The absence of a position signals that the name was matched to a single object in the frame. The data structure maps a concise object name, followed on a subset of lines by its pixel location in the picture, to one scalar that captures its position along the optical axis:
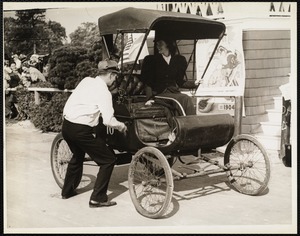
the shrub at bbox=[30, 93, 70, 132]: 9.16
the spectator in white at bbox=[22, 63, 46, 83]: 8.60
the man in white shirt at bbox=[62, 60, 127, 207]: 5.02
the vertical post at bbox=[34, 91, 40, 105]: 9.26
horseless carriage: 5.01
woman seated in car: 5.77
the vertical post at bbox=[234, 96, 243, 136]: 7.48
